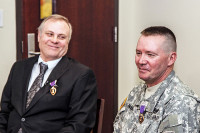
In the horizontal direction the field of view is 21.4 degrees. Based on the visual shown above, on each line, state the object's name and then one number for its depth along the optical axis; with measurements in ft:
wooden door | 10.47
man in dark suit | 8.36
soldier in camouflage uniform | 7.26
